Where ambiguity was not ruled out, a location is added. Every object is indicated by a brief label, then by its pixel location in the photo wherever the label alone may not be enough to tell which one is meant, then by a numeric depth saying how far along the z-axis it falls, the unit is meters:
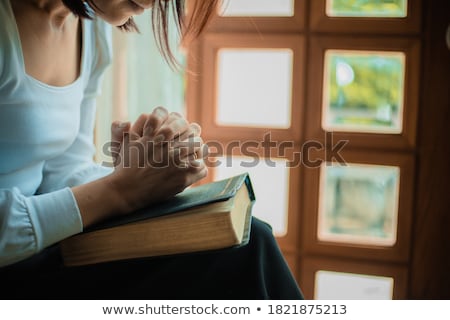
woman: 1.21
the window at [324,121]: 1.77
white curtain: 2.07
